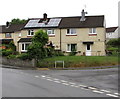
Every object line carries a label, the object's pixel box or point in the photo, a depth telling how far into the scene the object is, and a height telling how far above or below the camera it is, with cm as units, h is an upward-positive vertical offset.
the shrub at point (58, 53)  3522 +7
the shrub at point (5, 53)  3368 +6
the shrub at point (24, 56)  2825 -35
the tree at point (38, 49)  2759 +51
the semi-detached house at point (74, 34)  3678 +306
